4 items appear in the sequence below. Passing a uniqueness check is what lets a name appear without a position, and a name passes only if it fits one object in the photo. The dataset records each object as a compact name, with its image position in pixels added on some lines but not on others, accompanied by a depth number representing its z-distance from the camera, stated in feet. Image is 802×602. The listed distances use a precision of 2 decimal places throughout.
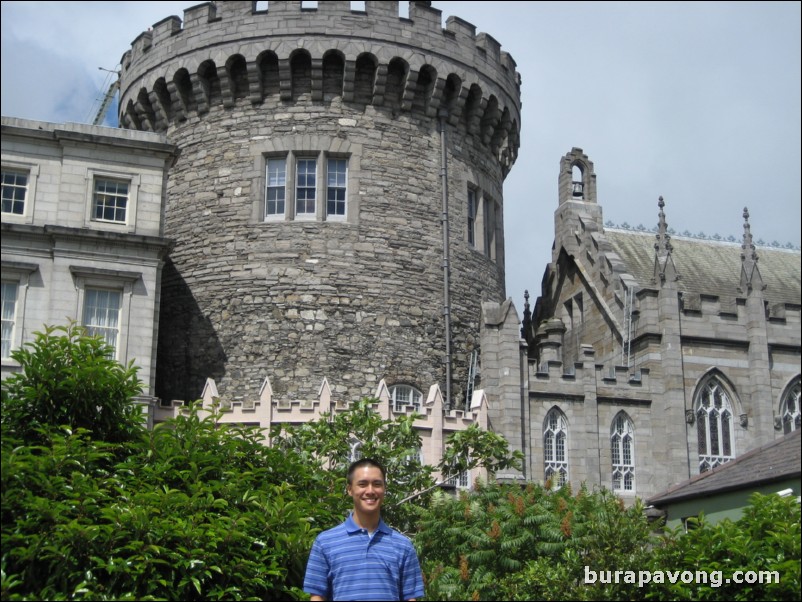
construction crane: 143.64
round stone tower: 113.09
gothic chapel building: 114.62
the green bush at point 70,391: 63.21
